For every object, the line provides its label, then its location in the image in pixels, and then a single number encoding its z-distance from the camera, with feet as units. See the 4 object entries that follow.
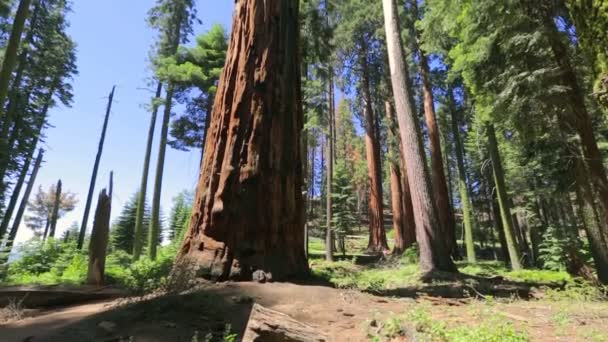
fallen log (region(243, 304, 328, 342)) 7.48
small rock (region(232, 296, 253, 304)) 11.39
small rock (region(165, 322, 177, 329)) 9.29
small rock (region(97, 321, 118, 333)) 9.00
